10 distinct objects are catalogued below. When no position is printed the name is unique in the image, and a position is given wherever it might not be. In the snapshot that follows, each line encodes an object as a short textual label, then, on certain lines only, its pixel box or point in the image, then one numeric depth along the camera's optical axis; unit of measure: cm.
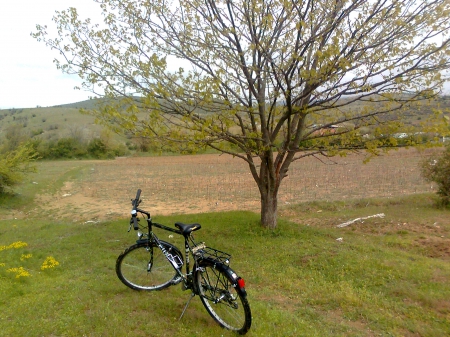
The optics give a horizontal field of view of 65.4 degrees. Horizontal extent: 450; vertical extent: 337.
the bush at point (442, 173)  1165
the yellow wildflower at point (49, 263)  609
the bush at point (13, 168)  1802
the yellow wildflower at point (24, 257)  652
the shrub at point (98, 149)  5644
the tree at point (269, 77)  610
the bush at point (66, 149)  5409
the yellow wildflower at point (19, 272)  536
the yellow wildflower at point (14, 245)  692
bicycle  361
